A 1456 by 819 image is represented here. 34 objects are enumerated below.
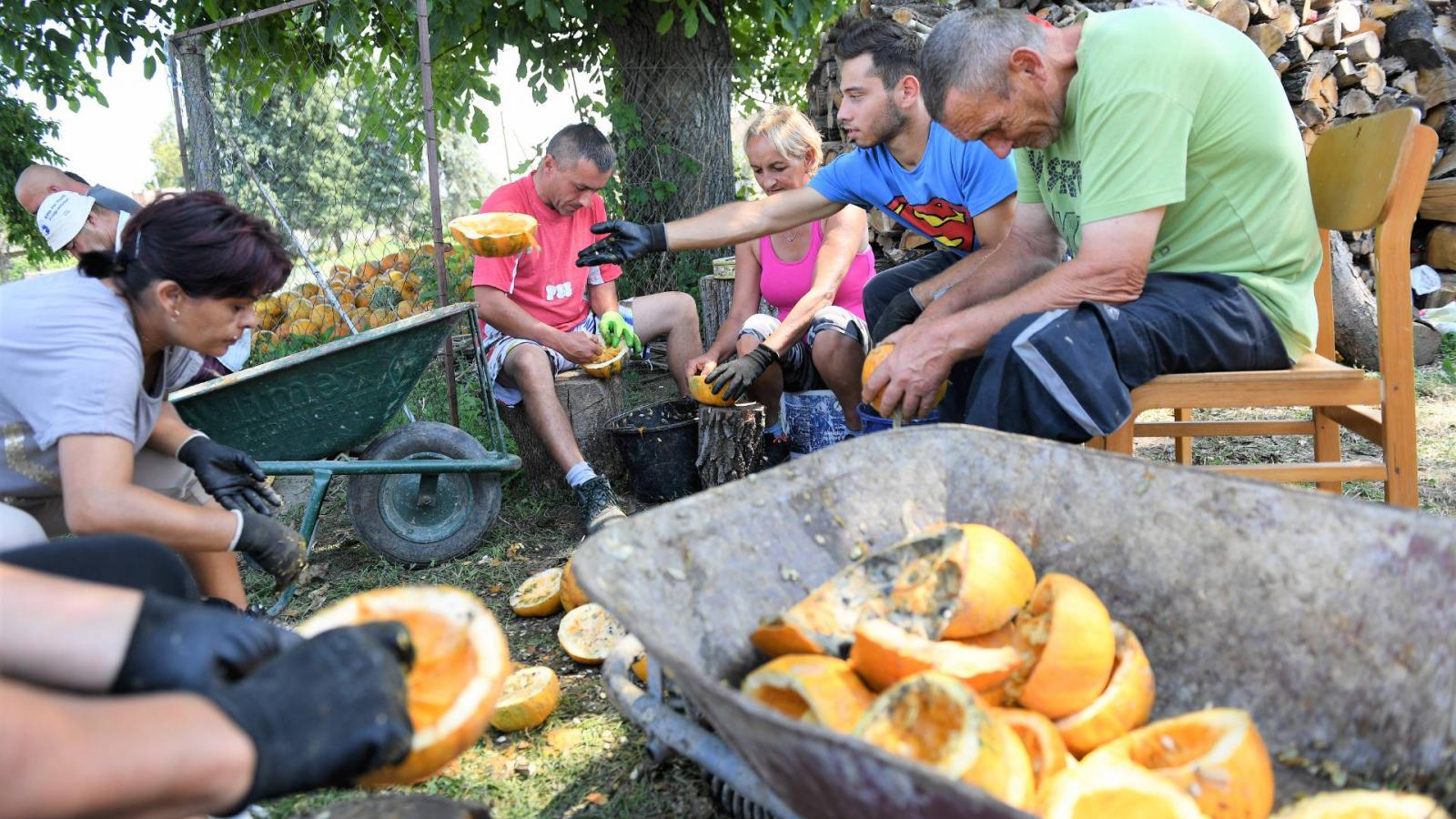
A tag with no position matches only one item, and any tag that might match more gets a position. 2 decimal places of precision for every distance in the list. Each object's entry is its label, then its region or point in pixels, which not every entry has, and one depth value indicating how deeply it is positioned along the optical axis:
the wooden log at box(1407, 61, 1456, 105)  5.32
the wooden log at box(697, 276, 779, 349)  4.69
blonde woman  3.56
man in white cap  3.66
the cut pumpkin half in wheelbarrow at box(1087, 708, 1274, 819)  1.22
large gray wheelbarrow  1.26
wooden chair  2.27
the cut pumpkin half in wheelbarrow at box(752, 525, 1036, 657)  1.47
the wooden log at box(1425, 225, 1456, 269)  5.24
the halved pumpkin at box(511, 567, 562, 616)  2.99
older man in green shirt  2.24
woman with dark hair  2.10
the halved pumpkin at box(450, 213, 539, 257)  3.62
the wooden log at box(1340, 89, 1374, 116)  5.25
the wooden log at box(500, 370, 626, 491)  3.99
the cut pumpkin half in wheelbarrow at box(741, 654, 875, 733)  1.31
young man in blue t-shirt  3.19
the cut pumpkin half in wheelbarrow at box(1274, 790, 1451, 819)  1.11
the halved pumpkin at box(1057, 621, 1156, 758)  1.41
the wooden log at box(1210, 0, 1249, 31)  4.89
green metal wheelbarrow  3.09
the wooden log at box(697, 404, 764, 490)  3.67
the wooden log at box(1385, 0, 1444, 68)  5.30
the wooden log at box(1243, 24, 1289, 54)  4.95
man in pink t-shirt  3.81
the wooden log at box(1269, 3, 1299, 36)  5.02
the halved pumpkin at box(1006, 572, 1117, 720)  1.39
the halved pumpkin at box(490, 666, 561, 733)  2.31
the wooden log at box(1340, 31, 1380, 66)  5.20
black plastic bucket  3.80
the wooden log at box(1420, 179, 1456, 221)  5.24
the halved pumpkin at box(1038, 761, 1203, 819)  1.16
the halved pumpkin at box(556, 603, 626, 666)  2.66
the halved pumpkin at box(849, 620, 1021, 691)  1.36
